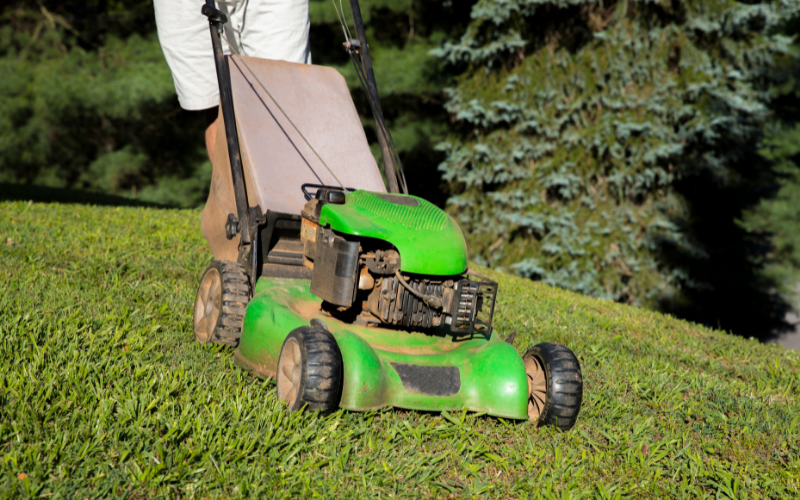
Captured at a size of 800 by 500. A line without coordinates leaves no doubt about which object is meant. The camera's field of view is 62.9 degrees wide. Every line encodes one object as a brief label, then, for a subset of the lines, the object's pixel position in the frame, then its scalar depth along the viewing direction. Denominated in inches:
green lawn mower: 92.9
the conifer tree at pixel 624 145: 287.7
